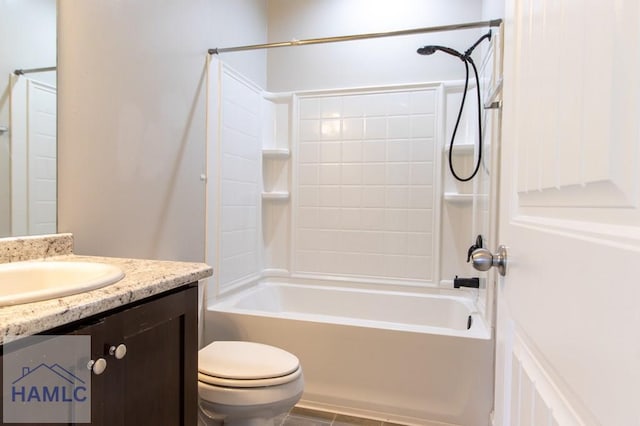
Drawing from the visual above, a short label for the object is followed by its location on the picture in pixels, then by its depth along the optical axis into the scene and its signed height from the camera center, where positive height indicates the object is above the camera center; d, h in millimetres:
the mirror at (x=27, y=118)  1113 +266
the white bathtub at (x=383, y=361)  1710 -779
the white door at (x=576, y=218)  317 -11
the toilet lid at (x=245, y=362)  1361 -642
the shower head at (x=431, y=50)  1966 +864
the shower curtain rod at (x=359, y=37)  1832 +936
